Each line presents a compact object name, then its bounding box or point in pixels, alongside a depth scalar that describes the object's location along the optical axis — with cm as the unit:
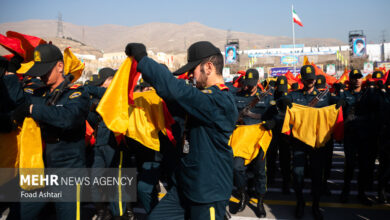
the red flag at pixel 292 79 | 800
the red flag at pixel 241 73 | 701
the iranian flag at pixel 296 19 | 3694
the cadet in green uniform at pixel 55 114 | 280
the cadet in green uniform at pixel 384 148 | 517
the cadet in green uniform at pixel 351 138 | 531
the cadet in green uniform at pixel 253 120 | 502
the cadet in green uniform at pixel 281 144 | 567
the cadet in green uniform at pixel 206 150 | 228
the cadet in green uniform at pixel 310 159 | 461
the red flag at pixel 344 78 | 782
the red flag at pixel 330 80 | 763
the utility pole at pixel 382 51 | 7471
